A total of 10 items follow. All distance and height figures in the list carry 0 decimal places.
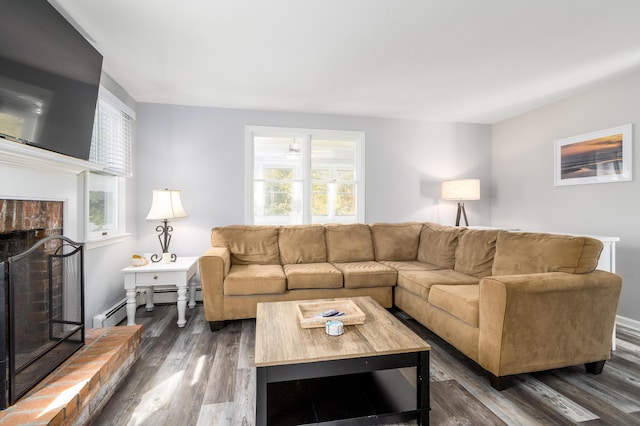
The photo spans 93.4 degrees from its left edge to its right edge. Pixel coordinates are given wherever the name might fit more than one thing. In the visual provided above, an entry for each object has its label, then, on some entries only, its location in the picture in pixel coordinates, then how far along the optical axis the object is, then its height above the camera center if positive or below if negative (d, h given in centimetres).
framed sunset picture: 285 +58
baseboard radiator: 253 -94
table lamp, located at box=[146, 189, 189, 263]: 305 +3
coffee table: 141 -76
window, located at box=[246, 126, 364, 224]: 385 +49
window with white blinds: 262 +44
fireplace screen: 131 -53
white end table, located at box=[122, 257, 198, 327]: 270 -61
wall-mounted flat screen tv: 141 +74
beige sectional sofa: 181 -56
